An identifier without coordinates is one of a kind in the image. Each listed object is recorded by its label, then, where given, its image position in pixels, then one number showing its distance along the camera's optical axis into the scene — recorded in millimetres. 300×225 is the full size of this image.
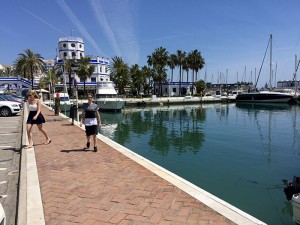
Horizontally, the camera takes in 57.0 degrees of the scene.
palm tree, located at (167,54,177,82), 79688
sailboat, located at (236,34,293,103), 63594
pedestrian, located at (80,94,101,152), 9391
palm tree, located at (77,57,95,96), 63156
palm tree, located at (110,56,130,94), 68500
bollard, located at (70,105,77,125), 17297
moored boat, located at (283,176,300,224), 5664
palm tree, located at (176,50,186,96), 80125
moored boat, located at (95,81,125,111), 44062
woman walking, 9484
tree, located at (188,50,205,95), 80688
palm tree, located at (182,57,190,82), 80644
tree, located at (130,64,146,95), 73188
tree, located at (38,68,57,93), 65194
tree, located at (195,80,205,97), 83500
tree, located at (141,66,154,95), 76375
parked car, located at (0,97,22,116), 22539
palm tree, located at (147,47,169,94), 74812
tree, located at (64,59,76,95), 63938
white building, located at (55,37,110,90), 71231
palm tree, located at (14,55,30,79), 58438
